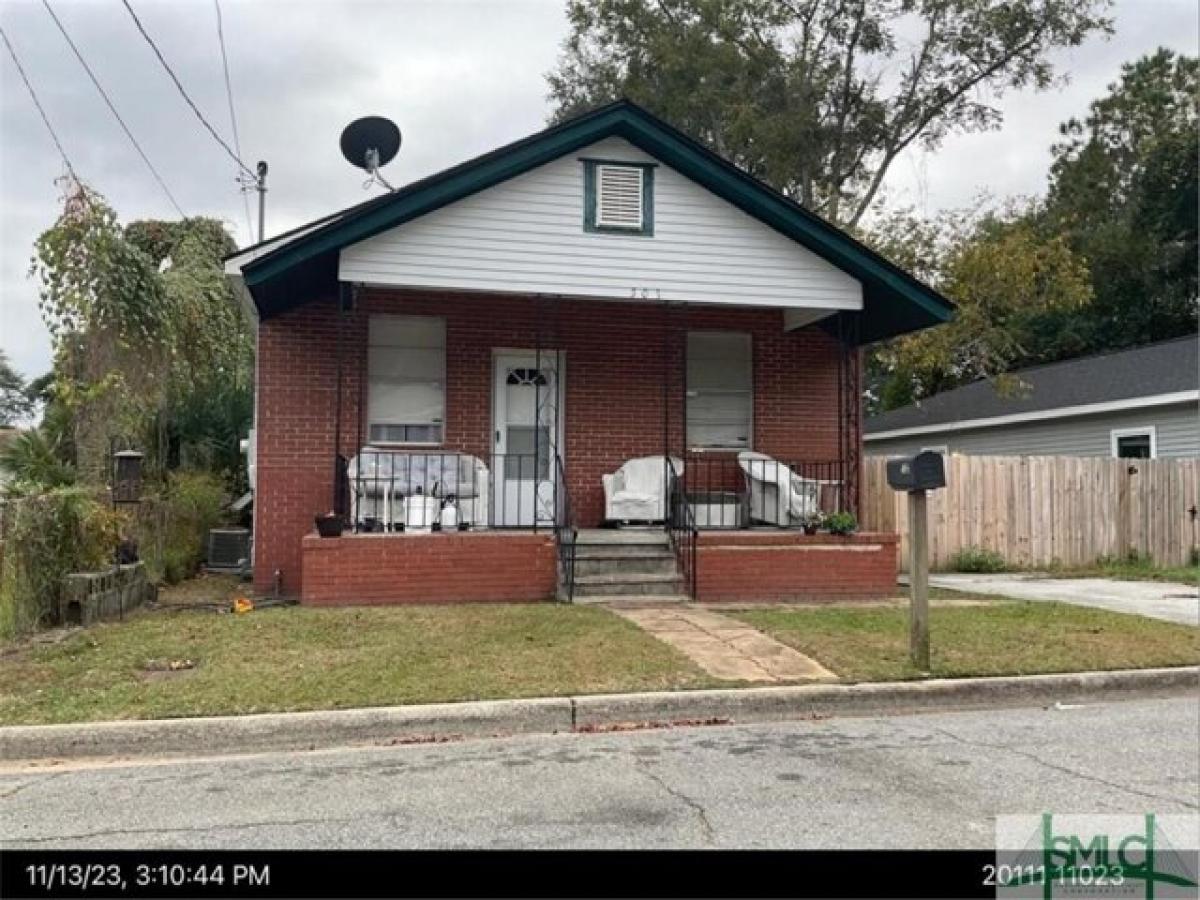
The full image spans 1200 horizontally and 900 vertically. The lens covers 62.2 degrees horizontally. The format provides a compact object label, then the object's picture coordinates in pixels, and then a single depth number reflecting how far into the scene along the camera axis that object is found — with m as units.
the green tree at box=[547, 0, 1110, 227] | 25.52
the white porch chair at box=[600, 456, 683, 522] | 11.62
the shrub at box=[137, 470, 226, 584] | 11.41
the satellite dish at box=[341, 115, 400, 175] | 13.75
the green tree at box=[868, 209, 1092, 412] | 21.00
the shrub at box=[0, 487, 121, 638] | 8.18
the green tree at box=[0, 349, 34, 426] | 55.62
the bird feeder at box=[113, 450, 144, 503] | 10.06
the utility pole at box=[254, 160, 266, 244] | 23.45
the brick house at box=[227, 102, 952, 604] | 10.30
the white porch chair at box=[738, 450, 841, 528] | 11.87
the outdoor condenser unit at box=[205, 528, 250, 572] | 13.47
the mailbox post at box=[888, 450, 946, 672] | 6.89
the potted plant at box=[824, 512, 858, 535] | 11.14
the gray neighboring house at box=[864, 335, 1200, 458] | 18.69
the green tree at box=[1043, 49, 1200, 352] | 33.25
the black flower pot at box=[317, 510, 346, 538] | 9.72
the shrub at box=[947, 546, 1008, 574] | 15.08
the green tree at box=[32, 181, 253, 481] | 13.52
